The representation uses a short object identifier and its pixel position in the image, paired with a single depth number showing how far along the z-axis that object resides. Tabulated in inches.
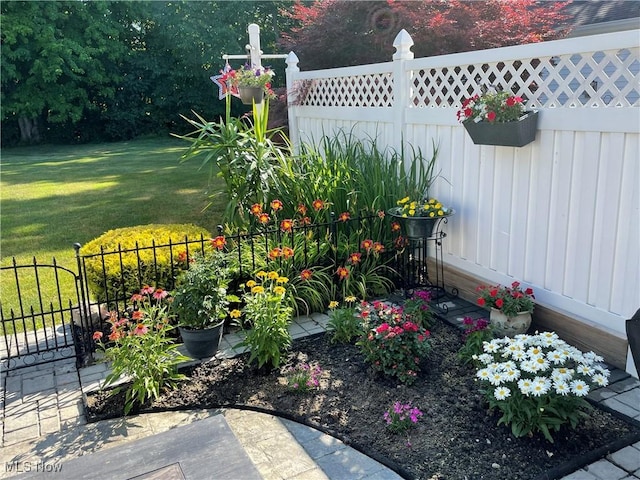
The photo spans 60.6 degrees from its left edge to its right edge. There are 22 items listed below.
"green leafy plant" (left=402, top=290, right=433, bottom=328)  148.1
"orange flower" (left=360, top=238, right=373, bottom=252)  167.6
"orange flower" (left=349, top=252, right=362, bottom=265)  159.7
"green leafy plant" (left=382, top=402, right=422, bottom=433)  107.3
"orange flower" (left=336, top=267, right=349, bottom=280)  159.8
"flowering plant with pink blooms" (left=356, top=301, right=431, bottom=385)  125.0
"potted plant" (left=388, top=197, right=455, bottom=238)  164.1
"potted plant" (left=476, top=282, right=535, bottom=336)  140.9
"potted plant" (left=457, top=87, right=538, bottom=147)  137.7
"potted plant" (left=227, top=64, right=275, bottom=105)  225.9
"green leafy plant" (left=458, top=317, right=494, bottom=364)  130.0
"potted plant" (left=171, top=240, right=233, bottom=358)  135.4
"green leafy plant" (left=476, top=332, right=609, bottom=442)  97.5
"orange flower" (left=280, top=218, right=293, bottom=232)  157.8
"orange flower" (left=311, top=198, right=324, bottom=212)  173.2
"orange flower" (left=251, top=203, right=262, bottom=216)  166.4
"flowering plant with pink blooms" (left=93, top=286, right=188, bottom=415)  119.0
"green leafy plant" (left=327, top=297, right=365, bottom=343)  147.7
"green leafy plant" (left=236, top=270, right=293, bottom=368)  130.8
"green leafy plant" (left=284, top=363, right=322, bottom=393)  123.1
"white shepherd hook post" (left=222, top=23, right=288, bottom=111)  254.2
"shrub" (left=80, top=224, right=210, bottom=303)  152.7
